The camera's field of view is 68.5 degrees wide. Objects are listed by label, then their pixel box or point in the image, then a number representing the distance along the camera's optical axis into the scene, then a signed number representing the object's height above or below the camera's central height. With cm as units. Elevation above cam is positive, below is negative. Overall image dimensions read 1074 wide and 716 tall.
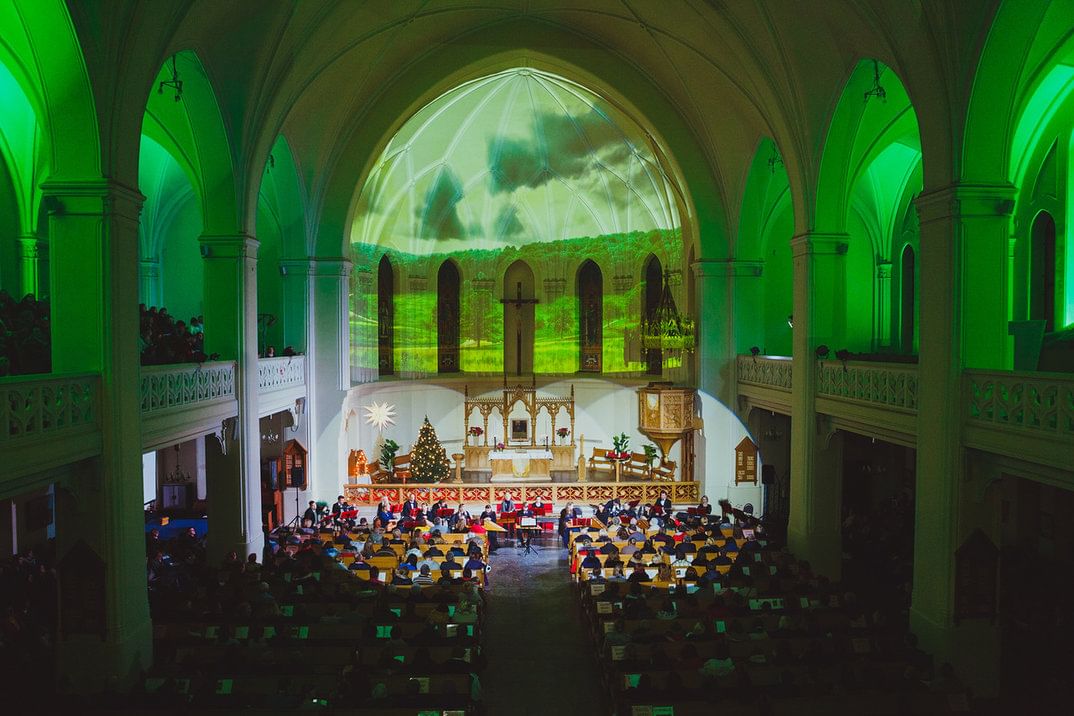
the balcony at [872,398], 1334 -109
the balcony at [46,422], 901 -96
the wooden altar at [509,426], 2706 -292
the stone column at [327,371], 2252 -81
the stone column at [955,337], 1169 +2
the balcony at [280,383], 1864 -102
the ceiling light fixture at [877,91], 1449 +463
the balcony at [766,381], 1950 -110
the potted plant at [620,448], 2632 -363
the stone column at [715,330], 2314 +30
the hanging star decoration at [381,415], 2653 -250
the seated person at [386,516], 1989 -447
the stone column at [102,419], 1077 -106
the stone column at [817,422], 1698 -179
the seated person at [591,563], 1575 -443
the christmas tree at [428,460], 2447 -365
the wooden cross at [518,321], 2977 +79
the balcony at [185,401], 1259 -101
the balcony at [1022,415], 944 -101
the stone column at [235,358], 1631 -33
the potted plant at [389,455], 2541 -363
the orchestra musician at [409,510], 2064 -450
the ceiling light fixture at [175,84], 1370 +459
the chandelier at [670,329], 2330 +35
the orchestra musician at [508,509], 2119 -454
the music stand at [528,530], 1962 -501
